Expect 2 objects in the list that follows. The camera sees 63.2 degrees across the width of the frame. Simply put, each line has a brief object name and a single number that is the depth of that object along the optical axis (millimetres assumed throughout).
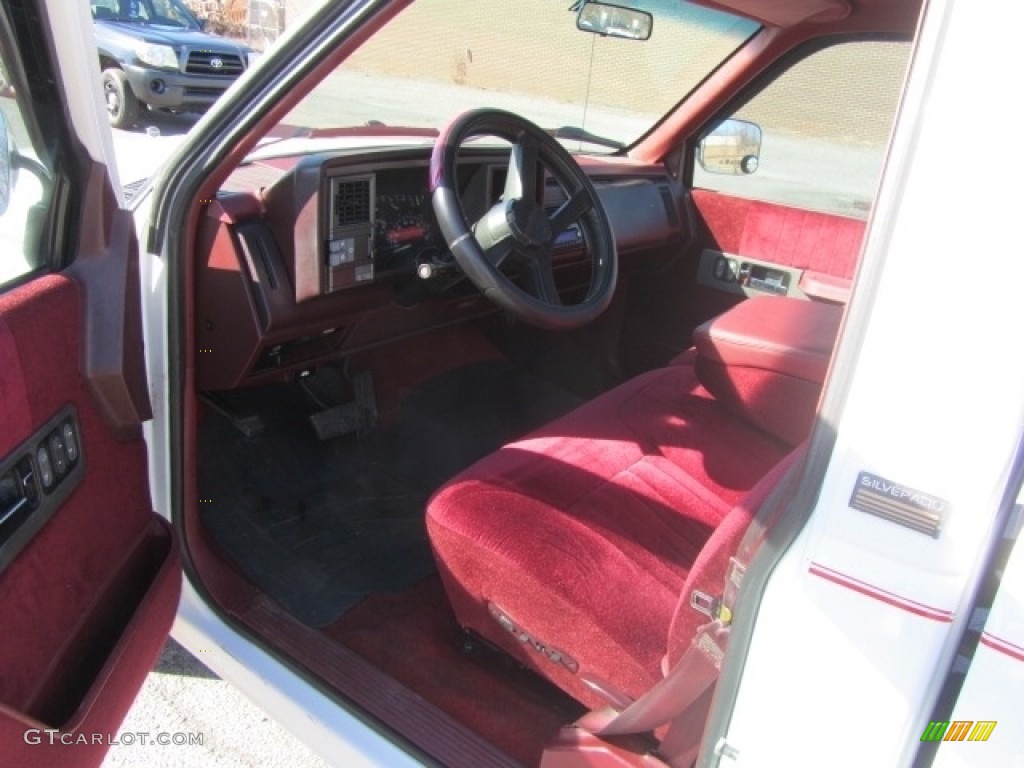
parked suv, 7508
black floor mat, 2182
